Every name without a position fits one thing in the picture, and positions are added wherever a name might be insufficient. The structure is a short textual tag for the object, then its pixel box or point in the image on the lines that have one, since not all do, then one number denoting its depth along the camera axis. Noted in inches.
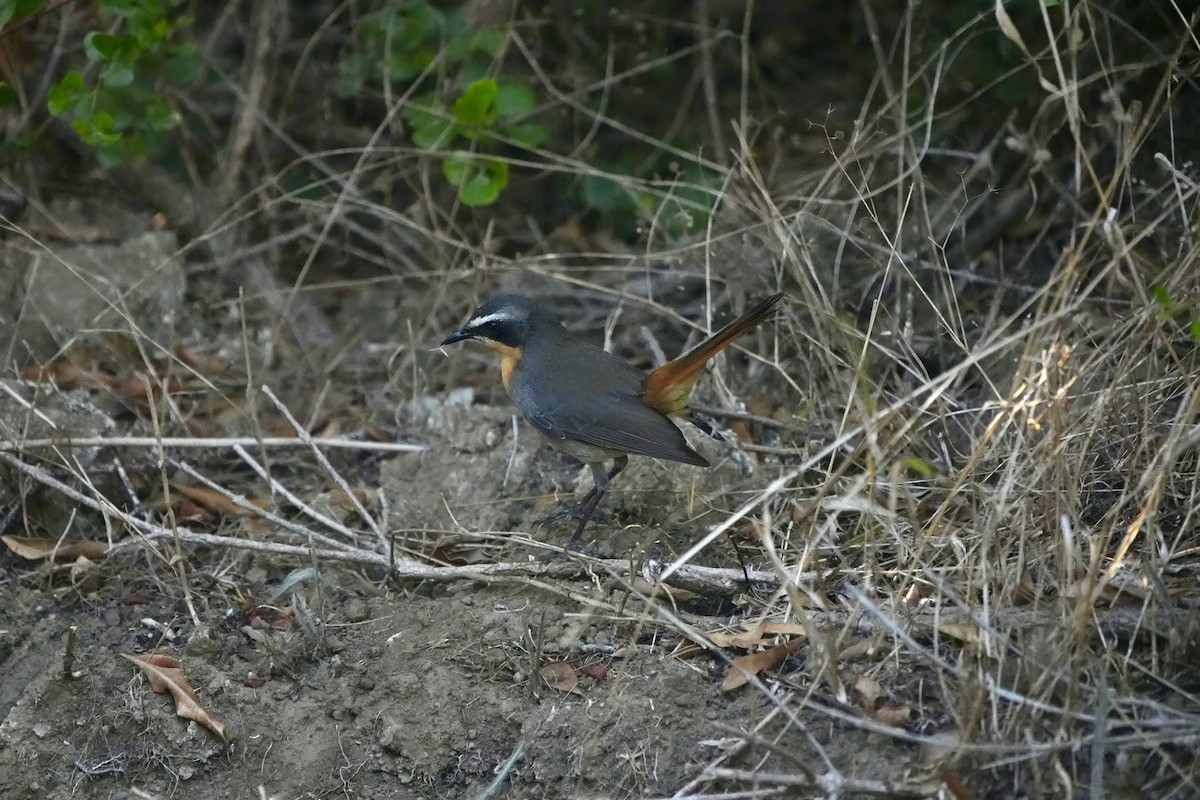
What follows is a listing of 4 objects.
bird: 364.2
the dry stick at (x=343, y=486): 375.9
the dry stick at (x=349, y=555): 348.2
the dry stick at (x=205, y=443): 375.2
